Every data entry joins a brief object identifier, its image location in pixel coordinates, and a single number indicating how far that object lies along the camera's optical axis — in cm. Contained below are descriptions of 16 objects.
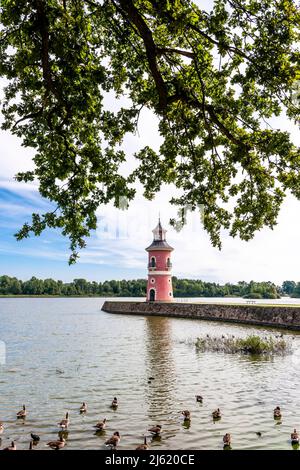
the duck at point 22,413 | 1391
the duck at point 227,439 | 1145
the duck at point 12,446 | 1086
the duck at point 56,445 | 1135
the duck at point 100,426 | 1273
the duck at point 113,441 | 1138
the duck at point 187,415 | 1349
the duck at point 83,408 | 1447
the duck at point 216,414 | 1374
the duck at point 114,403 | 1506
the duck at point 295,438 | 1163
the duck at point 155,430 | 1230
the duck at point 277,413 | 1368
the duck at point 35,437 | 1191
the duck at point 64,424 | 1274
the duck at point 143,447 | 1096
